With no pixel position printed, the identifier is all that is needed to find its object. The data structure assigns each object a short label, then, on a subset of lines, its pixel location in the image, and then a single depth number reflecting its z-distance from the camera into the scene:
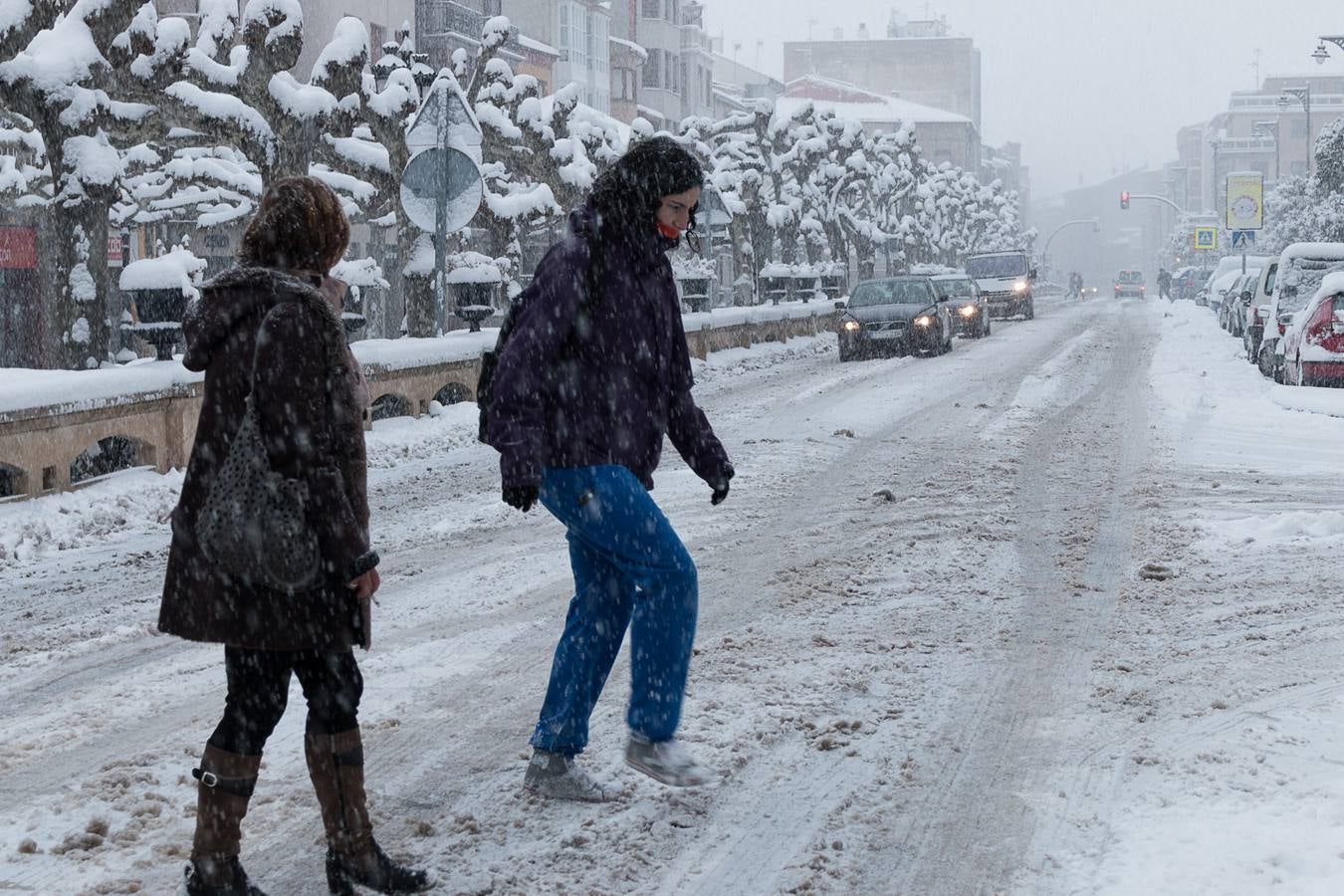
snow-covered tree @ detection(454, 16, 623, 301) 24.73
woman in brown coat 3.42
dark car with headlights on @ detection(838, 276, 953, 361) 27.09
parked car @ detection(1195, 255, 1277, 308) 50.89
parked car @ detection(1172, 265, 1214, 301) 80.88
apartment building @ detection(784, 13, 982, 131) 180.75
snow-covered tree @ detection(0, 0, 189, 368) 14.11
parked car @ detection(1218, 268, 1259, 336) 29.38
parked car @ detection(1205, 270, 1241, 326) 45.08
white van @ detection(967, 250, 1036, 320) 49.38
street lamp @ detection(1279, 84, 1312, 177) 55.84
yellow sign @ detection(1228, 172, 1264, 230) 53.66
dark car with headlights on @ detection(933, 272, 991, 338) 35.38
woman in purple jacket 4.11
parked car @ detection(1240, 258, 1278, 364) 23.72
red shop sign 29.41
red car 18.09
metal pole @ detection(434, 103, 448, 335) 15.30
